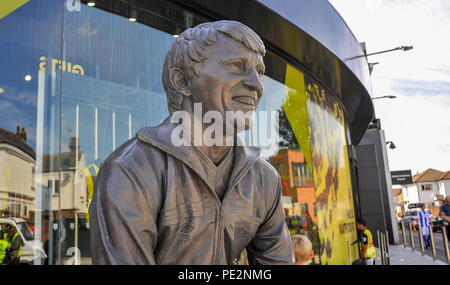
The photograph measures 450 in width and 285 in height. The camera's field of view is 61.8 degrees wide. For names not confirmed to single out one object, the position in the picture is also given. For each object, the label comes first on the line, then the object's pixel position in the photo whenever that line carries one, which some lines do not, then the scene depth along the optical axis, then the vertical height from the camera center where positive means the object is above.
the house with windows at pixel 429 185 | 67.81 +1.51
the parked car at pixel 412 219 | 27.35 -2.04
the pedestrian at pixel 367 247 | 7.54 -1.01
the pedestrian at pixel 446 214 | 10.88 -0.62
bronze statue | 1.25 +0.09
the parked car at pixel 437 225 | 26.82 -2.30
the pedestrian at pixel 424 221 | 13.63 -0.97
